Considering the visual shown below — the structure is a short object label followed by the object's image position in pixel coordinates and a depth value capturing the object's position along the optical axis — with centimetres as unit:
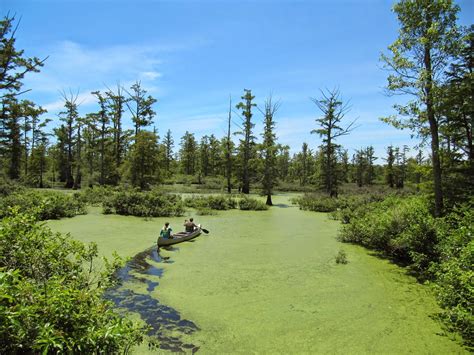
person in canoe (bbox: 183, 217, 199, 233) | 1322
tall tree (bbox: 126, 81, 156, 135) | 3134
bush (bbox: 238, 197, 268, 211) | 2284
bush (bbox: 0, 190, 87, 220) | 1482
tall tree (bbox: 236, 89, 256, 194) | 3378
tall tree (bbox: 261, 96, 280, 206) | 2631
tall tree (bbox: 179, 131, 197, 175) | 6262
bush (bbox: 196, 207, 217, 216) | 1976
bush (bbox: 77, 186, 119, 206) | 2126
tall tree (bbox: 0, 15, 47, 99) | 1781
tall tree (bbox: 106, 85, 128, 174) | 3316
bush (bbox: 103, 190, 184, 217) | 1812
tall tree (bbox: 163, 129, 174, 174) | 6475
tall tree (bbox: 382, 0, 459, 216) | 1018
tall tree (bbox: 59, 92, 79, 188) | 3712
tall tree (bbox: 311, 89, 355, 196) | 2827
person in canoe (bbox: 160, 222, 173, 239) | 1138
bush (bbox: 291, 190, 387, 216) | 1891
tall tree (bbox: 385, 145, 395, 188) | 5180
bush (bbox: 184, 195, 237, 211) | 2230
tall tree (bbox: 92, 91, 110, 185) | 3300
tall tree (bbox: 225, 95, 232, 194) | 3459
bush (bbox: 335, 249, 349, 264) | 955
